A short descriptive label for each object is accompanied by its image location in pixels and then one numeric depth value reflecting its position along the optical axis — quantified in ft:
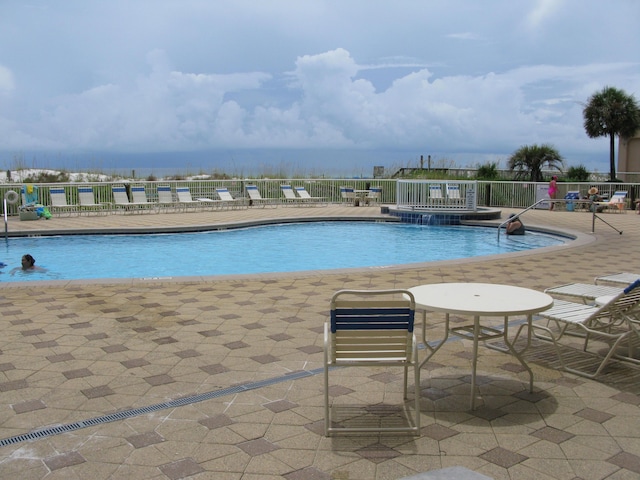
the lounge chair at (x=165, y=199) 59.93
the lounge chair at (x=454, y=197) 57.62
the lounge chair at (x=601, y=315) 12.64
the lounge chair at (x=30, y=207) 51.47
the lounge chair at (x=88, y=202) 55.57
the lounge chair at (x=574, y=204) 63.77
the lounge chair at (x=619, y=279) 17.03
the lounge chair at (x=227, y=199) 62.90
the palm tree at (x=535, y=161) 91.66
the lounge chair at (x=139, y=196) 58.18
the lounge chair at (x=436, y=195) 57.82
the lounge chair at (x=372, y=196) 70.03
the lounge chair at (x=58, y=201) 54.75
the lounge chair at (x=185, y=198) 60.44
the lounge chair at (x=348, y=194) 69.82
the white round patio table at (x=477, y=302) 11.15
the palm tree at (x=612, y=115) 95.96
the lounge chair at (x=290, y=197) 67.10
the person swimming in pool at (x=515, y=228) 46.34
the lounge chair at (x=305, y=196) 67.74
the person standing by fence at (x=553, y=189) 64.08
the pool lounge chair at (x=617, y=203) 59.82
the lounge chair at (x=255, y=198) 66.08
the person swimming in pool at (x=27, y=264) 32.30
